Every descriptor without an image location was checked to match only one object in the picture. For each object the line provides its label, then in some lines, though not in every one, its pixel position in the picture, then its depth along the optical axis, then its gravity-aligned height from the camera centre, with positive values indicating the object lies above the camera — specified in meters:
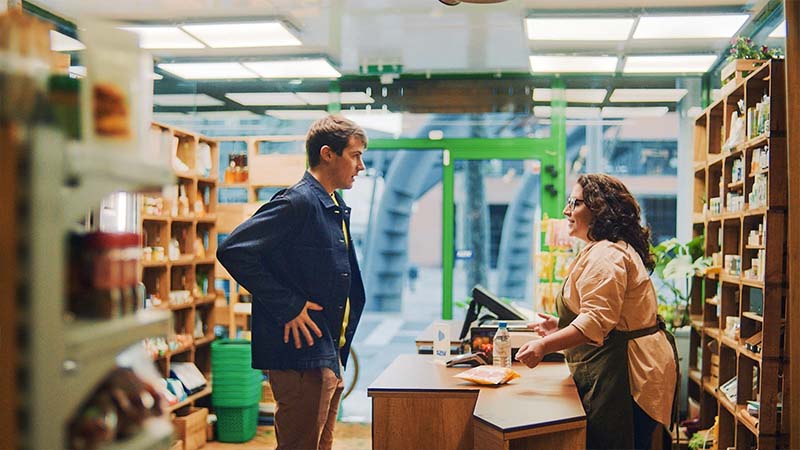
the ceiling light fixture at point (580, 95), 6.84 +1.15
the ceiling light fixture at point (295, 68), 6.50 +1.32
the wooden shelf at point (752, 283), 3.90 -0.30
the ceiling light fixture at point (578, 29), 5.25 +1.38
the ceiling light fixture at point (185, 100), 6.53 +1.07
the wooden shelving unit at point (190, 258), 5.56 -0.31
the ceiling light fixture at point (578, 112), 6.85 +0.99
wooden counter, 2.56 -0.67
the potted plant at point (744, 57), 4.39 +0.97
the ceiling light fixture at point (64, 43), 4.53 +1.08
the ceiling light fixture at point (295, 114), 7.12 +0.98
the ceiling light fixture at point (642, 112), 6.77 +0.99
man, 2.67 -0.27
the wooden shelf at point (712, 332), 4.96 -0.71
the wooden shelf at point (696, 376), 5.37 -1.09
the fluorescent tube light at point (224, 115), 7.04 +0.96
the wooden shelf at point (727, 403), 4.26 -1.02
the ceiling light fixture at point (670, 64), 6.30 +1.35
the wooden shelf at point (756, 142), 3.79 +0.43
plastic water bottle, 3.42 -0.56
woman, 2.93 -0.44
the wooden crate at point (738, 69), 4.39 +0.91
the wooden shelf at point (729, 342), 4.33 -0.68
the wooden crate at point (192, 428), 5.50 -1.54
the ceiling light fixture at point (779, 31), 4.90 +1.27
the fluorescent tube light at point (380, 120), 7.00 +0.92
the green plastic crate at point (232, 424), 5.96 -1.60
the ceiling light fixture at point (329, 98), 7.04 +1.13
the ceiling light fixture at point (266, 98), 7.12 +1.12
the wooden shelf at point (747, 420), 3.73 -0.98
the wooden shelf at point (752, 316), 3.98 -0.48
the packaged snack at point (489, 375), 3.07 -0.63
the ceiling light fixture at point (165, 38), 5.55 +1.36
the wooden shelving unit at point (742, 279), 3.58 -0.28
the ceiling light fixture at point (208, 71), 6.64 +1.31
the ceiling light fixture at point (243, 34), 5.42 +1.36
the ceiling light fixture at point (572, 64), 6.27 +1.34
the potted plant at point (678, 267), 5.37 -0.30
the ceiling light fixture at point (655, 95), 6.75 +1.14
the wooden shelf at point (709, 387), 4.90 -1.06
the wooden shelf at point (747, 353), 3.86 -0.67
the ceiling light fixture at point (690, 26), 5.21 +1.40
